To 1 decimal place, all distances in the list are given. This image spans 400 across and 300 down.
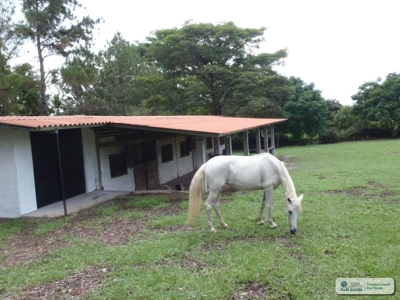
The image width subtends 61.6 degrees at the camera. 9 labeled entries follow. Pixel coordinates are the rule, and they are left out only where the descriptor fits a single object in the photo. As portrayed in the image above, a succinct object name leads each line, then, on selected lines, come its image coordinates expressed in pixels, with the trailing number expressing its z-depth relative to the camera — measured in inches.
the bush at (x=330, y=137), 1205.7
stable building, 312.0
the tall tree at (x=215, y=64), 908.6
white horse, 231.8
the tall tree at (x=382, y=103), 1119.6
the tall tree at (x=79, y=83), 669.9
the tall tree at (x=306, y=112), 1141.1
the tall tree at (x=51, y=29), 669.9
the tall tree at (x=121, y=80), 915.4
